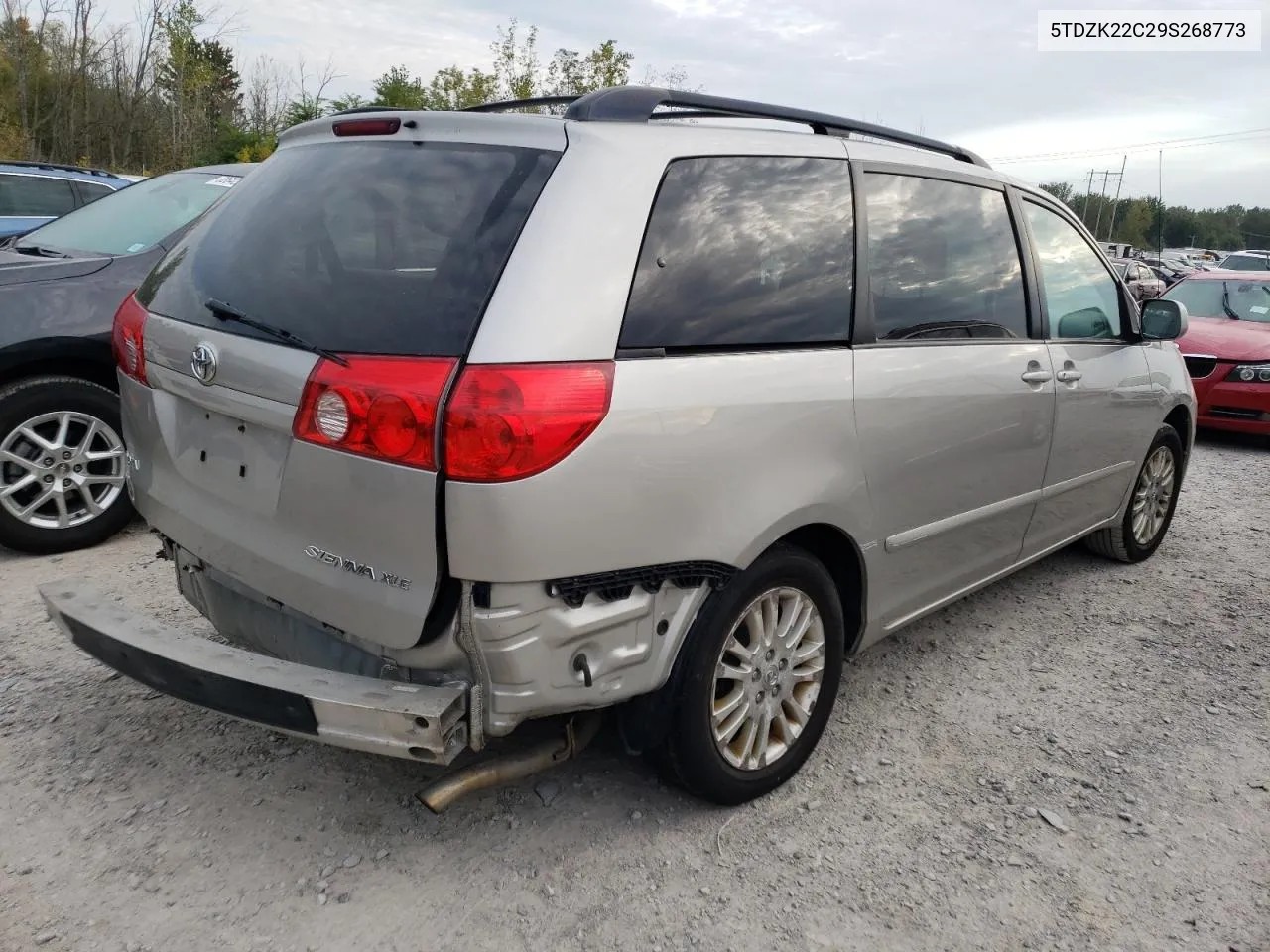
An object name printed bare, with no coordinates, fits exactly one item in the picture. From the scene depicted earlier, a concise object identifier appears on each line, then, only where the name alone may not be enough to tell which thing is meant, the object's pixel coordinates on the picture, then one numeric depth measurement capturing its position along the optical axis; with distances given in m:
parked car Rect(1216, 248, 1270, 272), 22.36
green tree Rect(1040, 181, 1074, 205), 66.80
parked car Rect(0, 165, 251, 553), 4.08
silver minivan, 2.06
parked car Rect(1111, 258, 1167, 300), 23.09
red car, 8.45
